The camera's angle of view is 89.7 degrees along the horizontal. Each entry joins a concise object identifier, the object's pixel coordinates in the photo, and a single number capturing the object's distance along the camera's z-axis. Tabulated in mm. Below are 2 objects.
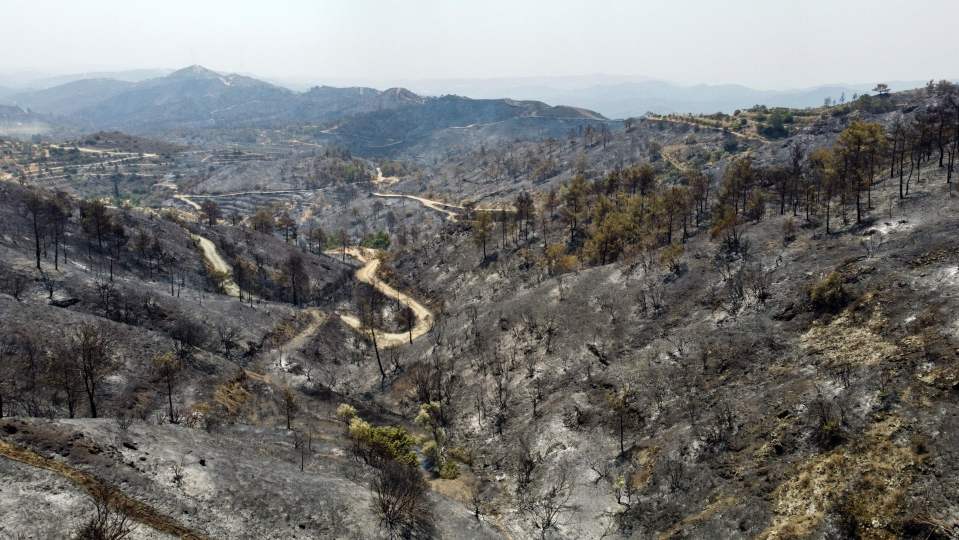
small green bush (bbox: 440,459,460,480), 51281
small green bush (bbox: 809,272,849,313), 52316
